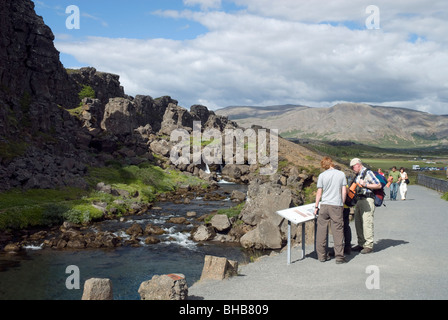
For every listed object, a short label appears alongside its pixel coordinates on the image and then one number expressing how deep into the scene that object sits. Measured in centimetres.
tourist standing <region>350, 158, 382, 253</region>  1405
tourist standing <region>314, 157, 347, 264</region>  1310
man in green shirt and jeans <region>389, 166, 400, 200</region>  3269
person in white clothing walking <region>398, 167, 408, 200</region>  3278
